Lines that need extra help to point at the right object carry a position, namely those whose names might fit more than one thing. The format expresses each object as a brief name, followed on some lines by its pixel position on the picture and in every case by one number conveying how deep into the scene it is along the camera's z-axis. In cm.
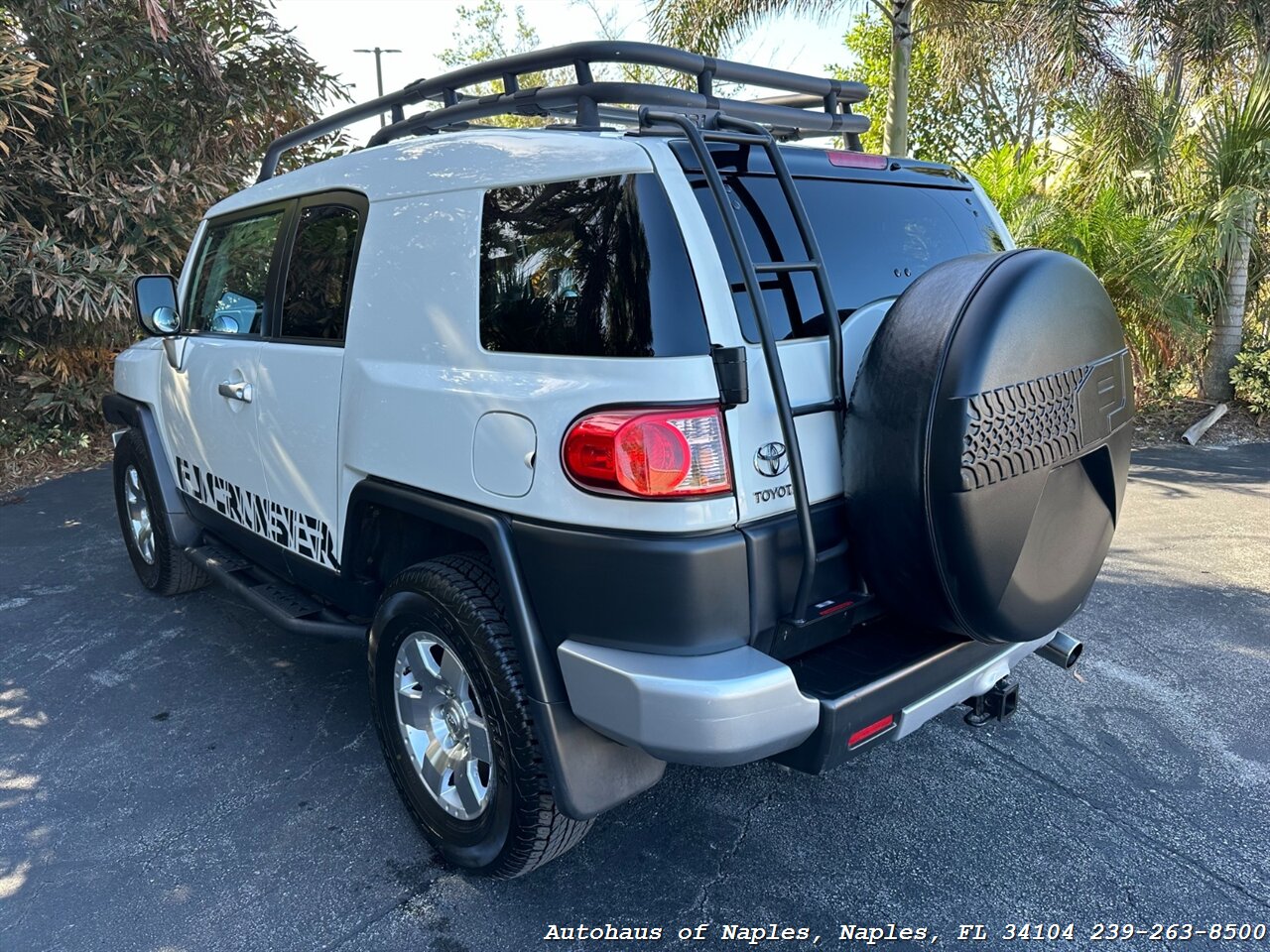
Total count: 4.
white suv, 192
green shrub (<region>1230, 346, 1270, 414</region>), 824
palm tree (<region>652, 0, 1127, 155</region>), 888
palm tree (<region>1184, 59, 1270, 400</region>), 780
